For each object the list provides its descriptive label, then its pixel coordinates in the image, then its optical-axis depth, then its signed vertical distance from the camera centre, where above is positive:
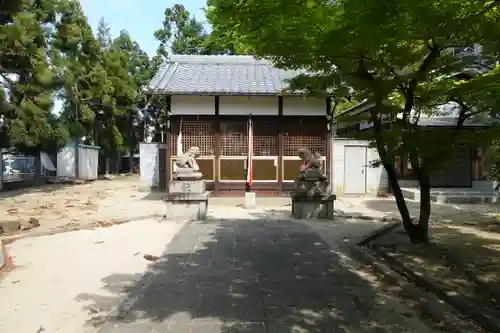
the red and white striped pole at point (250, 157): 16.44 +0.21
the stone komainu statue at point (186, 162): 11.57 +0.01
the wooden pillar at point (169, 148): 17.17 +0.55
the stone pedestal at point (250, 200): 14.34 -1.20
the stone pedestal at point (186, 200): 11.35 -0.96
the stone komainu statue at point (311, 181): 11.71 -0.47
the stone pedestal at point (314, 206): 11.76 -1.14
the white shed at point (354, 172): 18.27 -0.36
